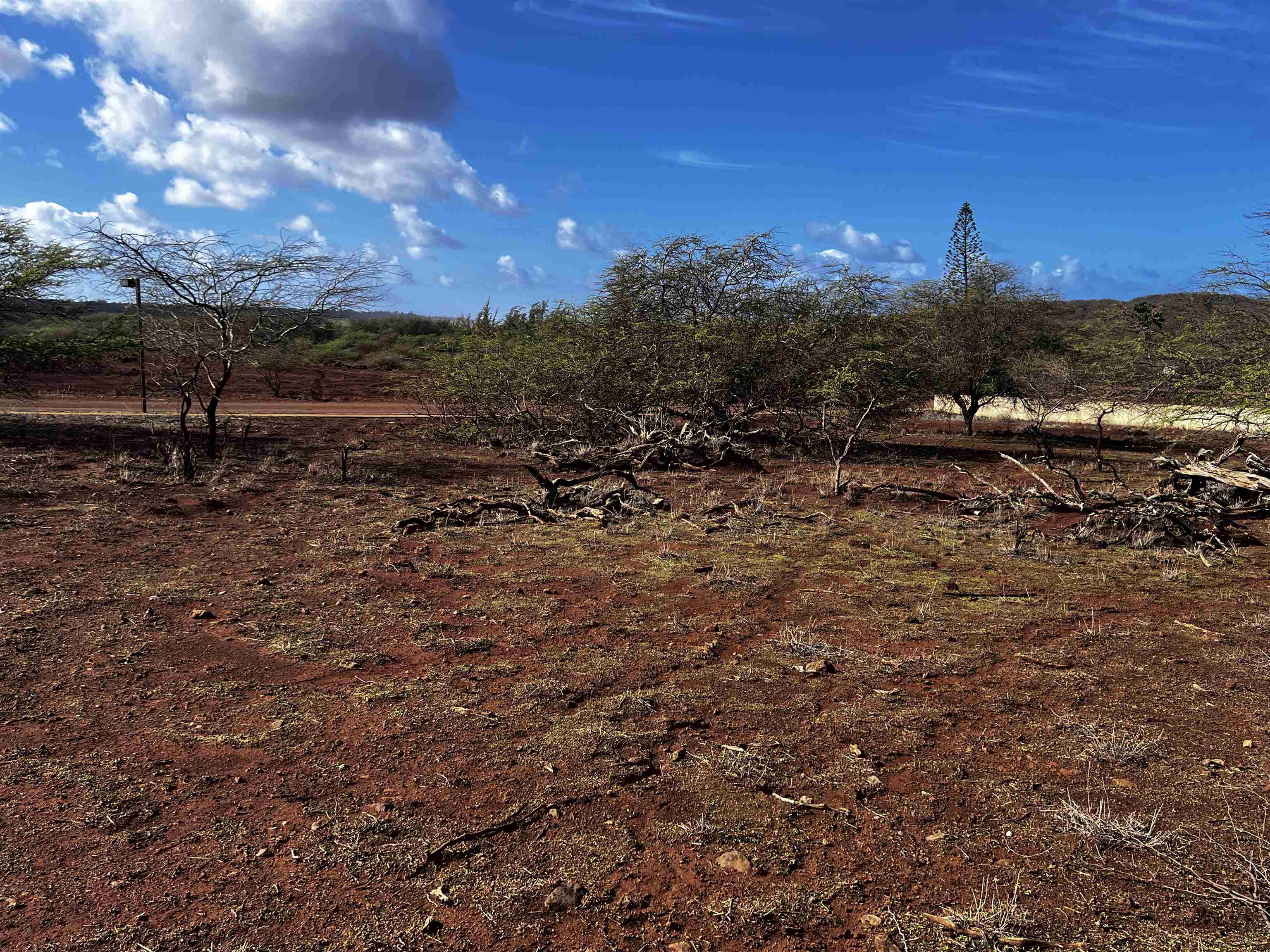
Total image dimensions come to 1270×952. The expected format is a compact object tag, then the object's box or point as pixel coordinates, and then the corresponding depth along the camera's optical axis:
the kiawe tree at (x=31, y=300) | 16.02
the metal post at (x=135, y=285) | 15.20
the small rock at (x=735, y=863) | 2.93
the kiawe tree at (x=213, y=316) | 12.96
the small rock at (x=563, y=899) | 2.72
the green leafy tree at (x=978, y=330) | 22.20
